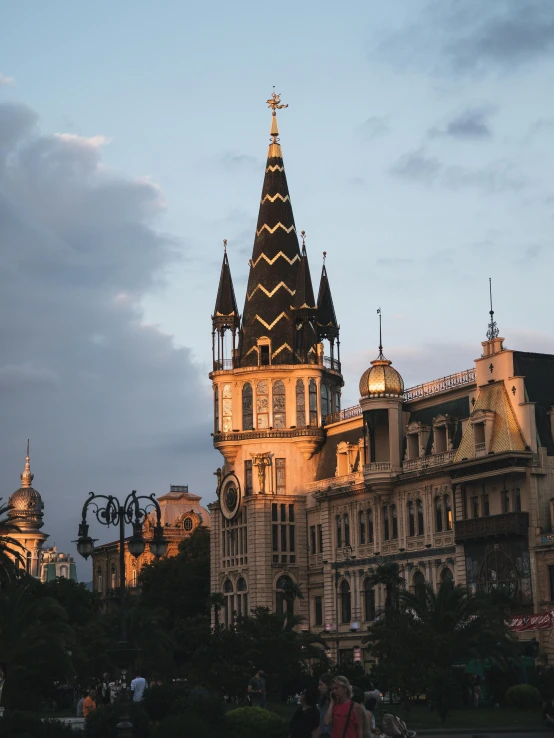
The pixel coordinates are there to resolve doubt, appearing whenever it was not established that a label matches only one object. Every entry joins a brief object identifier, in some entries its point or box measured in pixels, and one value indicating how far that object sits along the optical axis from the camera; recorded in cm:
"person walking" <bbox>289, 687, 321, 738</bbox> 2261
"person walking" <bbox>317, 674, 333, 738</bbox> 2269
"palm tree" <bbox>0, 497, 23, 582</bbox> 6188
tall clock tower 9038
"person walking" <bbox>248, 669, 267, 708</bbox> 3844
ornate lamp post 3612
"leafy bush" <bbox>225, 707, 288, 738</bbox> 3312
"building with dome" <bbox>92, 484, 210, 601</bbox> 13588
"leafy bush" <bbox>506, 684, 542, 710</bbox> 5328
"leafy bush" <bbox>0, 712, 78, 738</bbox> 3225
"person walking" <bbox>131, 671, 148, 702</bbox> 4305
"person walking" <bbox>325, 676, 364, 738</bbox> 2055
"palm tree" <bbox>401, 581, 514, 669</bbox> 5475
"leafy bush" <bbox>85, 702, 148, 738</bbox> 3431
